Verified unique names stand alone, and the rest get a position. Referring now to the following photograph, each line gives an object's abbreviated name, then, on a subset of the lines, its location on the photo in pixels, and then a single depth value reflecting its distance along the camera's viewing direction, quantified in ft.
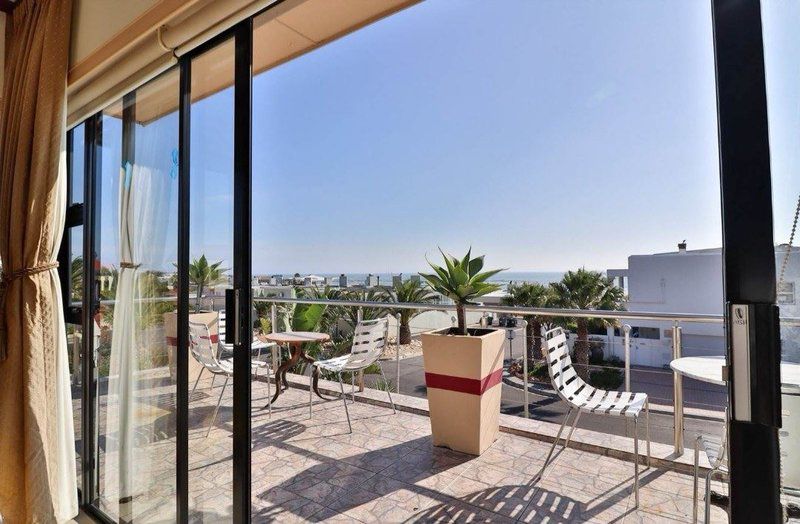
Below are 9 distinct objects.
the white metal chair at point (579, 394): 6.81
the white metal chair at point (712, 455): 4.42
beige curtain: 5.33
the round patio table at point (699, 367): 5.57
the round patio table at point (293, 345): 10.65
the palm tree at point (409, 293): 37.38
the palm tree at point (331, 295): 30.09
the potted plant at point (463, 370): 8.08
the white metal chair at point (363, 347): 10.14
